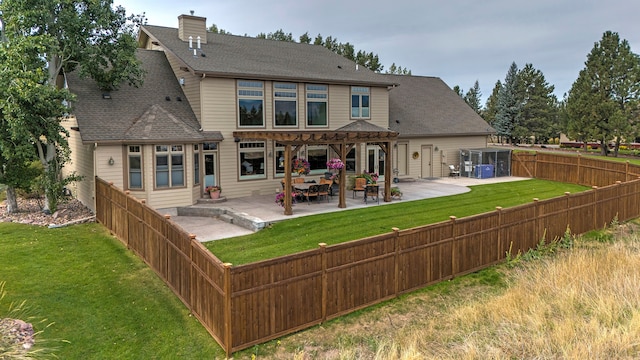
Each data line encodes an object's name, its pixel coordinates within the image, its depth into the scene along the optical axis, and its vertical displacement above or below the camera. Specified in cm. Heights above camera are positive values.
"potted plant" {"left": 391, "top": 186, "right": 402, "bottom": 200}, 1680 -163
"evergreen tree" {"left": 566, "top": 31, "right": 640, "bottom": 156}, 3559 +513
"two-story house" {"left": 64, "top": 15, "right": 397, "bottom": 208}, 1449 +153
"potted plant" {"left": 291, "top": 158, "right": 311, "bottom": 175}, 1644 -48
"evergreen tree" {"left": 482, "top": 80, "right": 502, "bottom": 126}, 6241 +725
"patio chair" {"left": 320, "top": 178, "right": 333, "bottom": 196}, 1621 -110
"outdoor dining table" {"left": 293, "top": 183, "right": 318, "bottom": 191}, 1581 -123
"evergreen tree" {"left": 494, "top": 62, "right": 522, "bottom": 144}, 4816 +523
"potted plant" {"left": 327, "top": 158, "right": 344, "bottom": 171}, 1465 -36
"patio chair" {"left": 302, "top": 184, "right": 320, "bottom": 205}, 1555 -138
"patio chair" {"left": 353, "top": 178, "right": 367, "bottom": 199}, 1702 -124
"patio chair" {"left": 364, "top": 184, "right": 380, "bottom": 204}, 1605 -144
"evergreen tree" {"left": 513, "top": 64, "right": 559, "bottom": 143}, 4747 +542
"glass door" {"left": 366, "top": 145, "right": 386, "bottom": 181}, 2114 -34
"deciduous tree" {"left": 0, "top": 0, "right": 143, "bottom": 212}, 1215 +340
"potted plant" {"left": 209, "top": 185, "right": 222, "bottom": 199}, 1588 -137
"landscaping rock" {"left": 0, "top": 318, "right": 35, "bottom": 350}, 605 -266
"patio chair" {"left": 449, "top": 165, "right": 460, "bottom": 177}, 2456 -108
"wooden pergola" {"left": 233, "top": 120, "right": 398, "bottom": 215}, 1362 +46
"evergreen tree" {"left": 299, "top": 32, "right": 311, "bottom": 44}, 4509 +1249
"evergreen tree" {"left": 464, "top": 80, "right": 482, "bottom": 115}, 7431 +1021
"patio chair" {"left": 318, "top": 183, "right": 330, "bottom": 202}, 1570 -132
